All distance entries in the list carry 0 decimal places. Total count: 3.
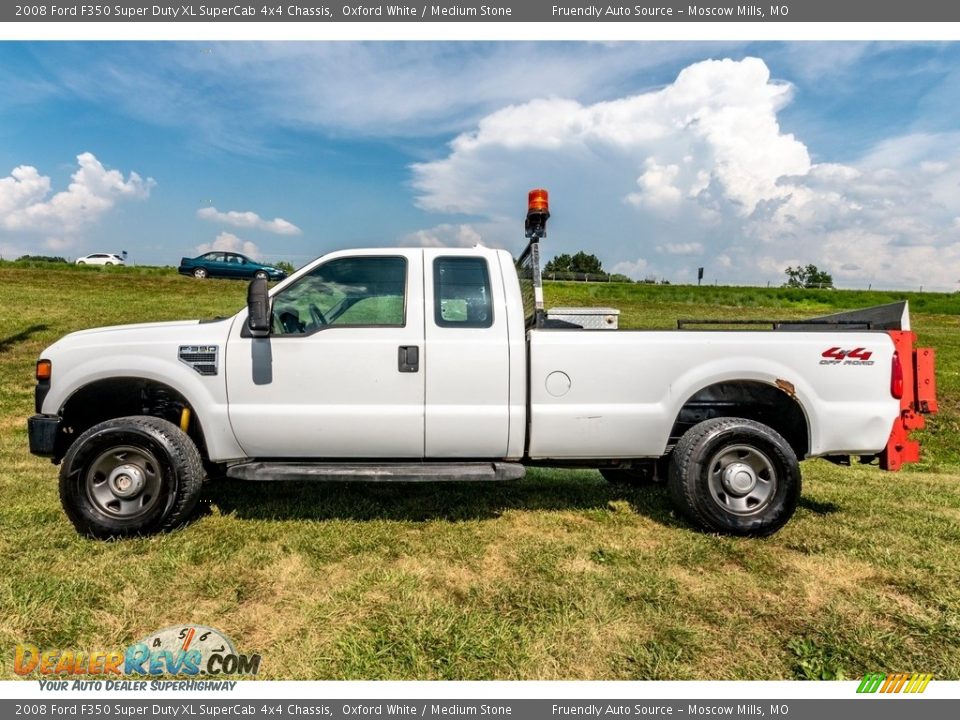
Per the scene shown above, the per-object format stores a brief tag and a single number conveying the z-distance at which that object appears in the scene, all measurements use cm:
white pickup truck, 375
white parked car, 3403
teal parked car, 2497
